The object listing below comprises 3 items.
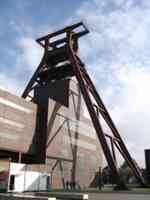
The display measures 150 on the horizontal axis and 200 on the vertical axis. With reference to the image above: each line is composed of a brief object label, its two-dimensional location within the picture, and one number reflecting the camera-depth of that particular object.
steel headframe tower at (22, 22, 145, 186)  38.72
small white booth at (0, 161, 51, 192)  24.78
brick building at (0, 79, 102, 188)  34.76
